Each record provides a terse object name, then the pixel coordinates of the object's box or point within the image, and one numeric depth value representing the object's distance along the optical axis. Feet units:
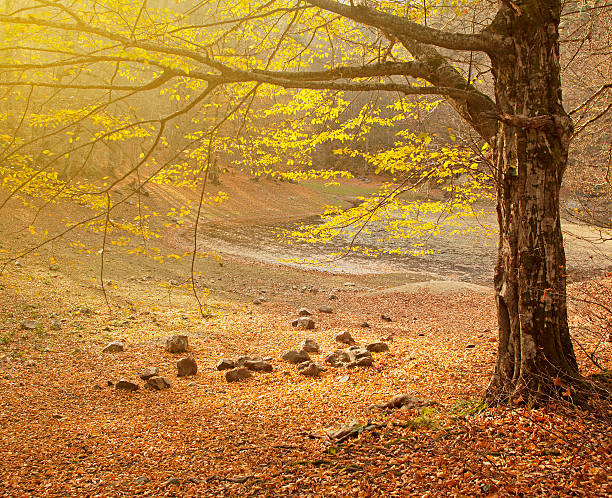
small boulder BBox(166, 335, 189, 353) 22.35
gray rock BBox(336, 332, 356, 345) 24.44
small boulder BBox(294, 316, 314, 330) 28.17
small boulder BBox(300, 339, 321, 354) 22.48
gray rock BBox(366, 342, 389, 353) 21.80
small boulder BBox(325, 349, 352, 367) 19.75
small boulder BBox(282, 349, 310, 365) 20.79
